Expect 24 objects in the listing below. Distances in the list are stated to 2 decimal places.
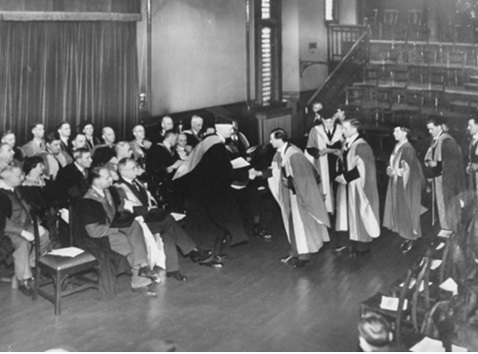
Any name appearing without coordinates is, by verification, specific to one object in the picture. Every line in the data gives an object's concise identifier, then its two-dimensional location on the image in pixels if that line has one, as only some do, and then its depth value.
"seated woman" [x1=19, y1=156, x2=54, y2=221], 6.49
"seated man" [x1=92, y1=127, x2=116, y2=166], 8.30
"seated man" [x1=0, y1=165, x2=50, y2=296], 6.25
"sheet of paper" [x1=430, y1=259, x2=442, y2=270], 5.47
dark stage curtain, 8.44
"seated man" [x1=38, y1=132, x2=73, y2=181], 7.89
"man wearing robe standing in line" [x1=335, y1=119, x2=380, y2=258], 7.37
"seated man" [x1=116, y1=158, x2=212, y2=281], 6.60
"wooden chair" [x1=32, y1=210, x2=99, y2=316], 5.77
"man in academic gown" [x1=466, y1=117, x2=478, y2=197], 7.71
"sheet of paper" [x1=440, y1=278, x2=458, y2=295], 4.96
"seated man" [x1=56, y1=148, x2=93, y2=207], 7.06
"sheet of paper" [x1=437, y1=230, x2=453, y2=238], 6.27
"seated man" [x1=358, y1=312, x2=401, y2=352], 4.15
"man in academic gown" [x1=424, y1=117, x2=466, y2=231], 7.78
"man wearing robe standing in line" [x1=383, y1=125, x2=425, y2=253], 7.42
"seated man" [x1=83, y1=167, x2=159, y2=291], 6.16
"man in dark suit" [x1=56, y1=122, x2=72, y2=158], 8.37
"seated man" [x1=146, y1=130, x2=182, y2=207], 8.43
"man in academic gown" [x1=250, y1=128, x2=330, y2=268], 7.12
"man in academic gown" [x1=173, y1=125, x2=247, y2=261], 7.41
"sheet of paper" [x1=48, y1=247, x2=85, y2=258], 5.88
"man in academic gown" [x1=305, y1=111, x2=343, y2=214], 9.31
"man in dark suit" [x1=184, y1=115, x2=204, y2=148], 9.27
